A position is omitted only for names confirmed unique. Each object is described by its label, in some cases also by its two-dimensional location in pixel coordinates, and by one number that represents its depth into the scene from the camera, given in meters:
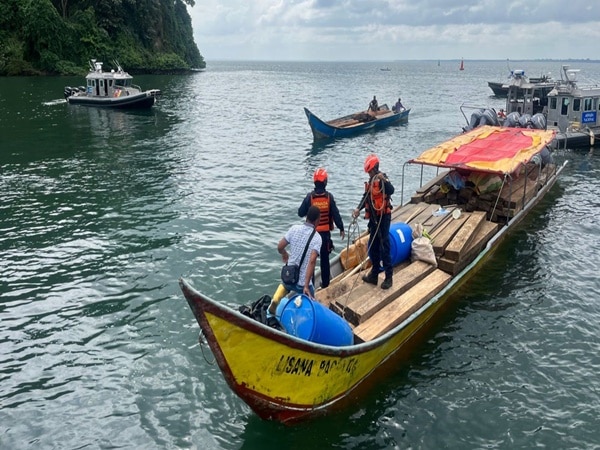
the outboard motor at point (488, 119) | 23.59
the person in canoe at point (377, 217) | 8.44
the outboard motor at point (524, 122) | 23.94
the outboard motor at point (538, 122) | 23.98
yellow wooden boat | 6.17
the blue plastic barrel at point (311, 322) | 6.89
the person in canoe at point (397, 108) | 38.31
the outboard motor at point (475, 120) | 23.78
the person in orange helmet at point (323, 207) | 8.40
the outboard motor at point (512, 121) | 23.95
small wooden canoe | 29.75
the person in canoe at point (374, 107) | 37.03
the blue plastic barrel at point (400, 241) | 10.05
